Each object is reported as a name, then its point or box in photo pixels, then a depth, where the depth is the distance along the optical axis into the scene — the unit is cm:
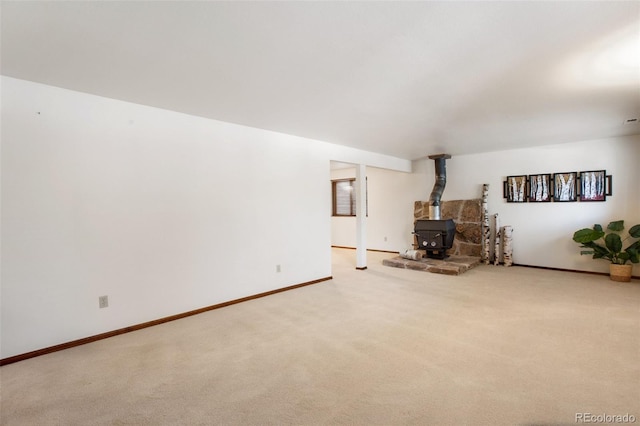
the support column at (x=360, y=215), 574
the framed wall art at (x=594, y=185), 508
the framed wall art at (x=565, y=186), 535
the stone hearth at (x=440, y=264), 531
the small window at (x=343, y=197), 861
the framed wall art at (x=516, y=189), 585
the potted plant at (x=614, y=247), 462
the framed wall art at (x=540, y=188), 559
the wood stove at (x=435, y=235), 591
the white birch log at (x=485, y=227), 621
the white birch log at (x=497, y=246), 605
